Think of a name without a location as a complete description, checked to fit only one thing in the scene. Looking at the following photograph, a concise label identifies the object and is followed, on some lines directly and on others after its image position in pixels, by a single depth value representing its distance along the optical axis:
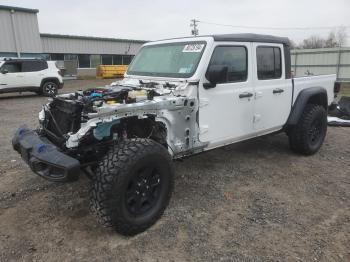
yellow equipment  28.89
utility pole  41.38
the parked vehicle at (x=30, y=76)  14.38
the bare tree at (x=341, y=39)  58.91
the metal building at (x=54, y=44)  23.95
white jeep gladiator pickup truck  3.09
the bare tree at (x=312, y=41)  60.84
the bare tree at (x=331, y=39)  55.19
